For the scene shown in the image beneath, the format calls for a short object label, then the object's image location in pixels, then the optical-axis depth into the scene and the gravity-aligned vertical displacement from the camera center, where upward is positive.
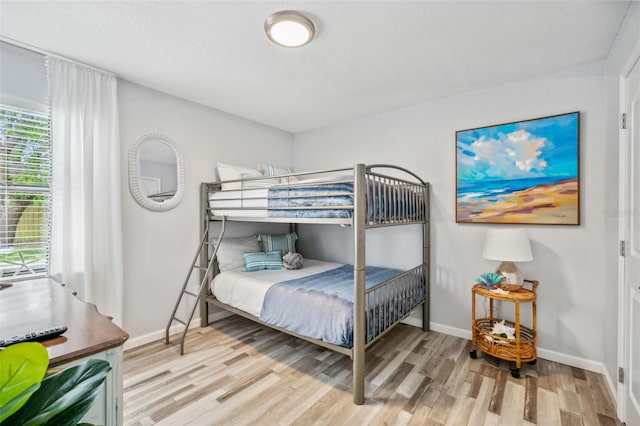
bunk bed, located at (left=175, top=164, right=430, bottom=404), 1.96 -0.06
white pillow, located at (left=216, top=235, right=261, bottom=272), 3.06 -0.46
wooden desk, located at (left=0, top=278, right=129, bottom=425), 0.93 -0.45
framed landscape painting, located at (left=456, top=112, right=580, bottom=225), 2.30 +0.34
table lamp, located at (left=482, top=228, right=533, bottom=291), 2.24 -0.32
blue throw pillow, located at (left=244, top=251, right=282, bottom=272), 3.04 -0.55
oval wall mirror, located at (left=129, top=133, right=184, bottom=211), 2.63 +0.39
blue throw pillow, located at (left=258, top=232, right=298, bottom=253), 3.44 -0.39
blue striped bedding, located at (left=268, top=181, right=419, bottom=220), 2.09 +0.09
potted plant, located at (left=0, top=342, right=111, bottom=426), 0.41 -0.30
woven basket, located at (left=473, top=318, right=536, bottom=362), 2.21 -1.09
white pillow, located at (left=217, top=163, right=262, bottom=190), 3.14 +0.43
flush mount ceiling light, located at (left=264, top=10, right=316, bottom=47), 1.69 +1.15
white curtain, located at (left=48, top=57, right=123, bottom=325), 2.17 +0.21
